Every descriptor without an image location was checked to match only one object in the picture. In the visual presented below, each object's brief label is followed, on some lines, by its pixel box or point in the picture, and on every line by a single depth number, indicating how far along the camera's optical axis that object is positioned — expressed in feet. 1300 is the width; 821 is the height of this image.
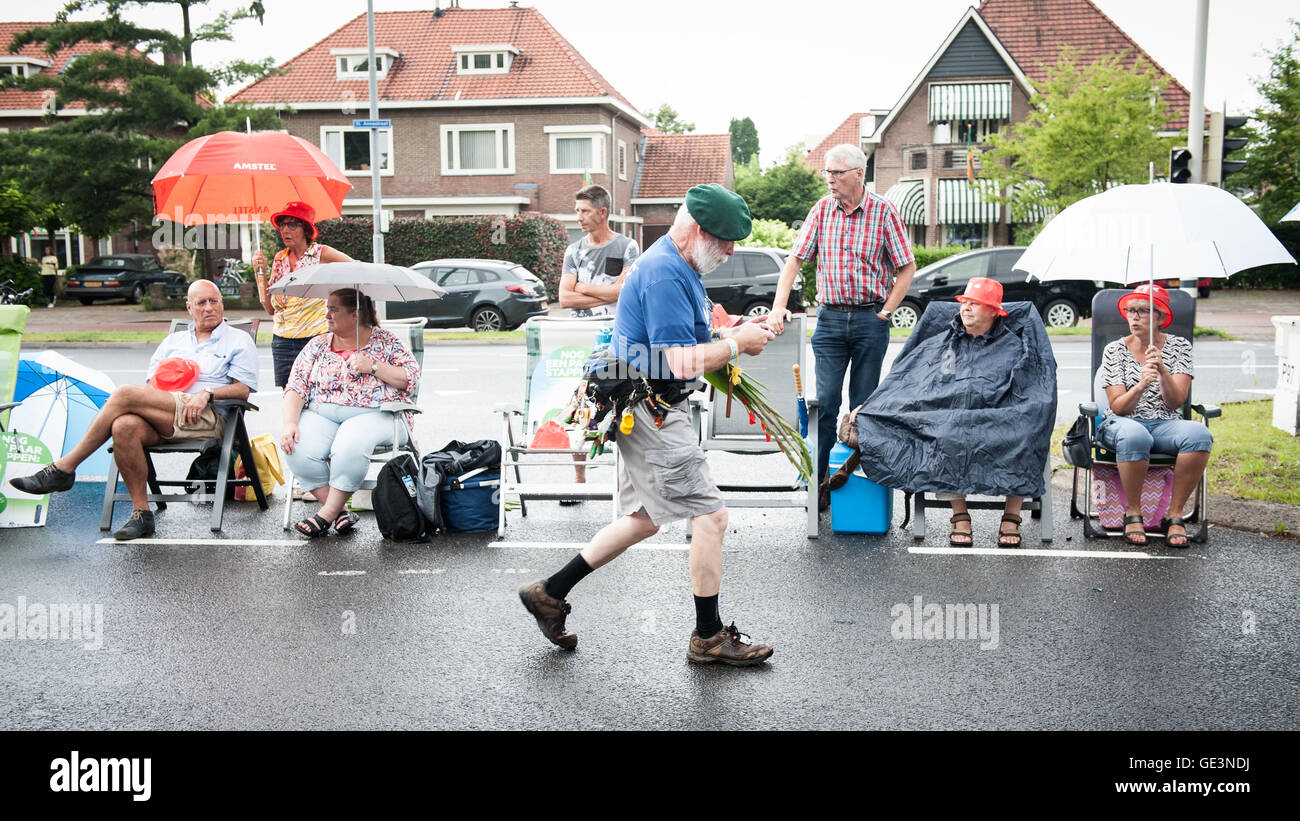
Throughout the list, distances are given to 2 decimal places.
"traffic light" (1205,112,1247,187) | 35.22
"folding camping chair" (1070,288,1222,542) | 21.53
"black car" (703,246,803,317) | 72.64
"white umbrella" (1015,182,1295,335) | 20.36
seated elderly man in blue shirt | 22.31
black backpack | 21.99
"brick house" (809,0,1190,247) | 127.65
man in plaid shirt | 23.29
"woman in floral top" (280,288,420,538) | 22.53
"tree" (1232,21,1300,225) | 113.80
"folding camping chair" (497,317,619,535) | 25.05
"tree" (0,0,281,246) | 93.76
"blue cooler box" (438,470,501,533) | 22.67
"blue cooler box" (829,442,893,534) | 22.16
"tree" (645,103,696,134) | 274.16
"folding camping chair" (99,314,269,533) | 22.91
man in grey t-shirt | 24.31
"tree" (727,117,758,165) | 378.53
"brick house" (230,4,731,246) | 131.34
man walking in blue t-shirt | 14.29
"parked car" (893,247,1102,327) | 68.85
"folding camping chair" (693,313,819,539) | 23.89
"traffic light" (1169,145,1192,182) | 34.40
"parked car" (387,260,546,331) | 75.51
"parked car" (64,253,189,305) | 113.60
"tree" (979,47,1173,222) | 83.71
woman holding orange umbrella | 25.20
